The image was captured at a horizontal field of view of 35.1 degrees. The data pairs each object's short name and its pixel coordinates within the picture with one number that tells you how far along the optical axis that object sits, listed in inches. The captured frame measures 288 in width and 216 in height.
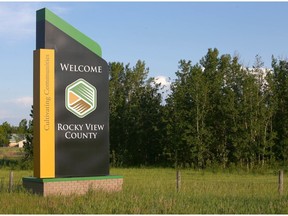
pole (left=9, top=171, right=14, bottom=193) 649.5
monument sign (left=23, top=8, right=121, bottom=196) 620.1
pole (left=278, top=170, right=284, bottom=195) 645.7
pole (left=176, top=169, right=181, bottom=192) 709.3
